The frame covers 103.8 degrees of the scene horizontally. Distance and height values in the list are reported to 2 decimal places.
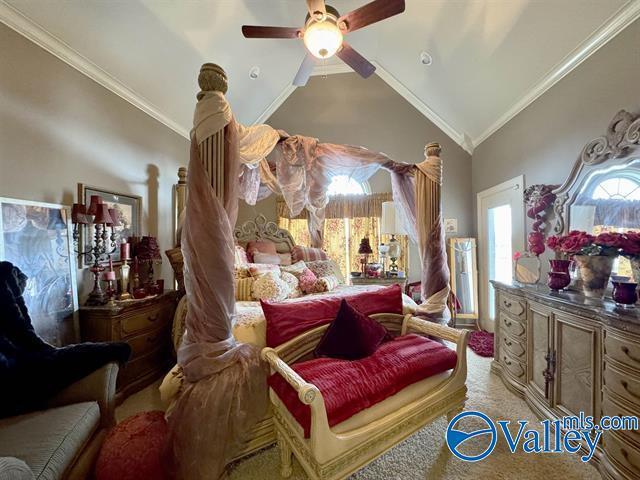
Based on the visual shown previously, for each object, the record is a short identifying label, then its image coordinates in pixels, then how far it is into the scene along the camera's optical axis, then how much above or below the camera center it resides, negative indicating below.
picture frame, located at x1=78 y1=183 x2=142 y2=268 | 2.35 +0.35
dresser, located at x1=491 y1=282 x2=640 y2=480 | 1.34 -0.85
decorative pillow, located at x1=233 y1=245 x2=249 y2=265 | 2.96 -0.19
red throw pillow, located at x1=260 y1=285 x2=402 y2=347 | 1.75 -0.55
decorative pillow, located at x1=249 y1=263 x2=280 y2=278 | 2.62 -0.31
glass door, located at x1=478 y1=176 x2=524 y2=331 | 3.24 +0.06
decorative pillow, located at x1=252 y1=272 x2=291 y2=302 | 2.44 -0.47
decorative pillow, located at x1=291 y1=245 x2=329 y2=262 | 3.74 -0.20
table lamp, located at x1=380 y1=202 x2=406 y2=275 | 3.52 +0.26
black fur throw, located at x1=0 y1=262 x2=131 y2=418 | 1.35 -0.68
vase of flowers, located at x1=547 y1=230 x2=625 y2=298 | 1.76 -0.14
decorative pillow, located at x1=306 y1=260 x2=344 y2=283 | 3.33 -0.38
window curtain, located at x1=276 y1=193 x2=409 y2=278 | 4.41 +0.23
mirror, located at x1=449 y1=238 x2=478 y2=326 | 4.13 -0.65
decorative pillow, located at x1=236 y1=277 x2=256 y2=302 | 2.50 -0.49
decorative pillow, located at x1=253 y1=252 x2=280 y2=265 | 3.42 -0.23
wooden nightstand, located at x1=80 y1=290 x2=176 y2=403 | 2.19 -0.83
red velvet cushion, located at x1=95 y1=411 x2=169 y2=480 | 1.25 -1.09
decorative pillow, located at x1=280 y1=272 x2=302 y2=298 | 2.72 -0.47
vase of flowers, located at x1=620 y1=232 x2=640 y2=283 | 1.58 -0.09
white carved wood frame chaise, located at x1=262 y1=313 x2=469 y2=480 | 1.20 -1.02
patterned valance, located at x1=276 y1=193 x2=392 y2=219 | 4.39 +0.61
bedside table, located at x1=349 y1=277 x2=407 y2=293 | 3.57 -0.59
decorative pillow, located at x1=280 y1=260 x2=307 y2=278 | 3.06 -0.35
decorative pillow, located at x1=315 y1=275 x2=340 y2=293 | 2.88 -0.51
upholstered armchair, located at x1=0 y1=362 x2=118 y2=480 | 1.06 -0.90
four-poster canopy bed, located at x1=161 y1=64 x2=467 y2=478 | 1.33 -0.79
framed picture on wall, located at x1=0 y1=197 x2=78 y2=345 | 1.85 -0.11
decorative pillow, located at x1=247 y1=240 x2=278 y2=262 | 3.56 -0.09
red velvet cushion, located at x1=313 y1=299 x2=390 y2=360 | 1.73 -0.69
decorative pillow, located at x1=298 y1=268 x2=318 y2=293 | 2.87 -0.48
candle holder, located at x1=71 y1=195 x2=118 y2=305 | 2.26 +0.11
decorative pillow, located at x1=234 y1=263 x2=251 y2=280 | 2.62 -0.32
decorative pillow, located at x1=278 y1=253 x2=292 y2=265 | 3.61 -0.26
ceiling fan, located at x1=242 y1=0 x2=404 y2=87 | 1.92 +1.78
